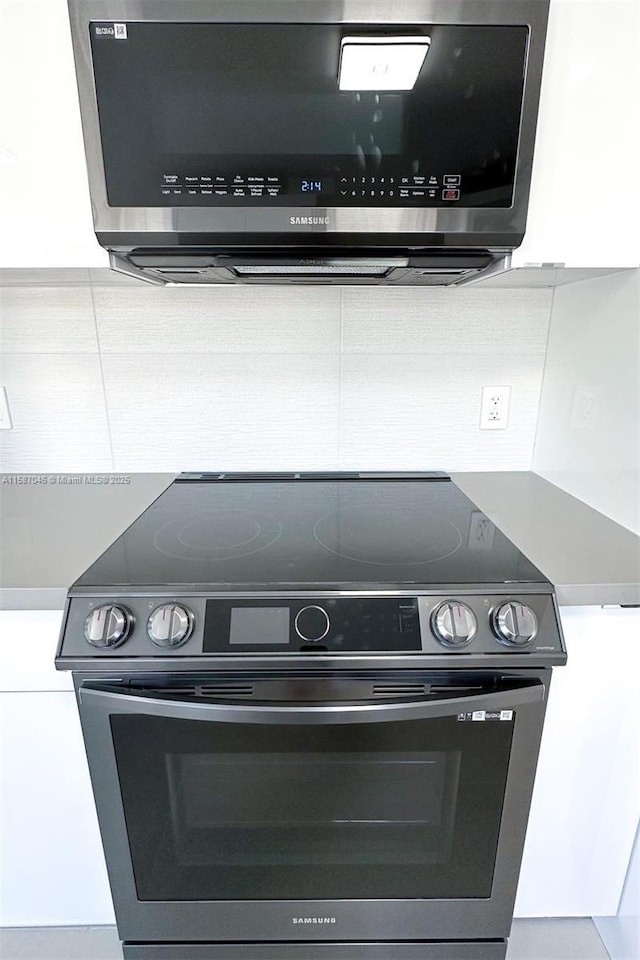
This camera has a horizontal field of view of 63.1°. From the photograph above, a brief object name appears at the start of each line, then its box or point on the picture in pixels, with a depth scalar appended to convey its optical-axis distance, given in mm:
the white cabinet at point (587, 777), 893
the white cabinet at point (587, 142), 812
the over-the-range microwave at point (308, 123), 759
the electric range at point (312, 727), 809
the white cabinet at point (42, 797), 881
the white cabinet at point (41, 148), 797
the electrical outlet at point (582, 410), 1146
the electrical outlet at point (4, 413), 1308
